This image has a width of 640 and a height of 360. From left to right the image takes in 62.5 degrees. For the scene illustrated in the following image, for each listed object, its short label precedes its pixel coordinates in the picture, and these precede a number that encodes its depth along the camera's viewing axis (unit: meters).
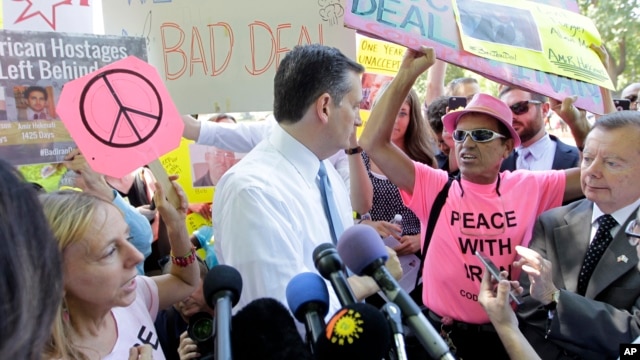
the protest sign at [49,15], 2.37
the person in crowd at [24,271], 0.76
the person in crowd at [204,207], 3.57
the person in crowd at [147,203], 3.16
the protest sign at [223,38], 2.70
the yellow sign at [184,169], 3.57
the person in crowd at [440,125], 3.82
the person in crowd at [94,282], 1.53
